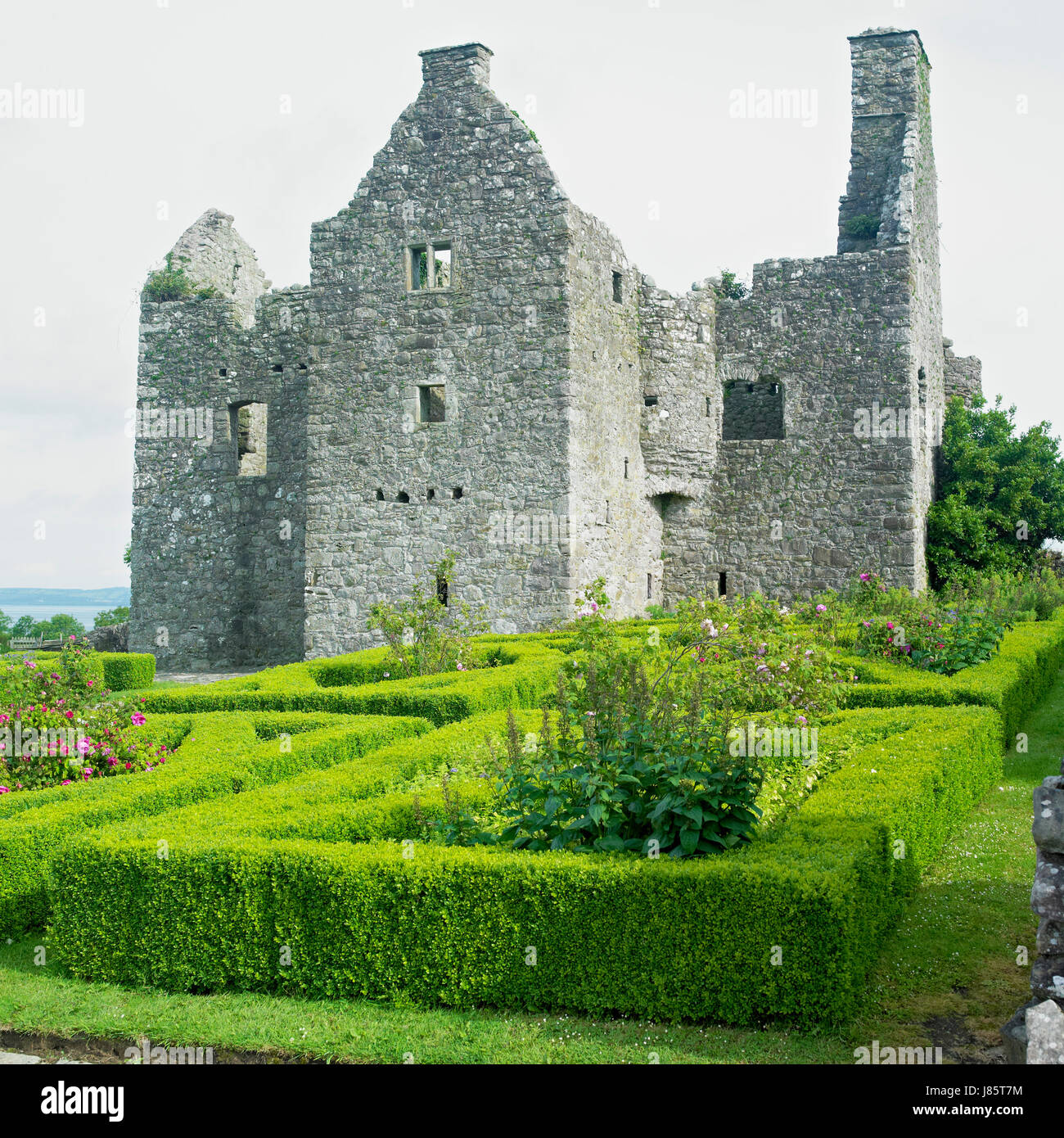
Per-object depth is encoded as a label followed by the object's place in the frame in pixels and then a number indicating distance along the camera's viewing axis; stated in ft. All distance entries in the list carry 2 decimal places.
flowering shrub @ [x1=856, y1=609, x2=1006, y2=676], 35.91
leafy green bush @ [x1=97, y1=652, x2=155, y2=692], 50.72
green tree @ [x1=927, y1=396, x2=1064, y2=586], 63.05
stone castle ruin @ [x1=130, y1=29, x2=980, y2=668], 53.67
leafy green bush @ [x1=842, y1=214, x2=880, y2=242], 65.62
